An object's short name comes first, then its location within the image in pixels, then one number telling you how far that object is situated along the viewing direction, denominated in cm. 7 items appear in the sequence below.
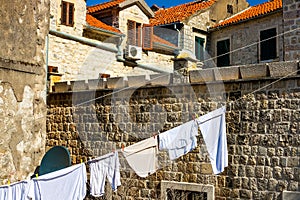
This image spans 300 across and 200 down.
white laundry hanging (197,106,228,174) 760
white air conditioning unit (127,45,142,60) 1516
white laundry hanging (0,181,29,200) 680
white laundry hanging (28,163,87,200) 685
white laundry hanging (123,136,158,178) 766
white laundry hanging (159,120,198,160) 754
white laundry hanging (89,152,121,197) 781
